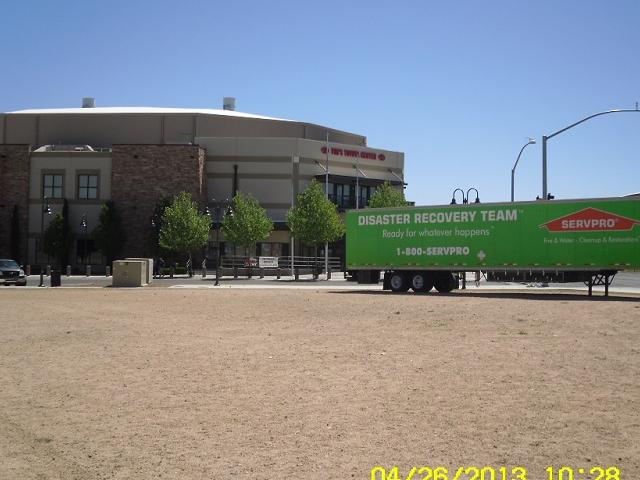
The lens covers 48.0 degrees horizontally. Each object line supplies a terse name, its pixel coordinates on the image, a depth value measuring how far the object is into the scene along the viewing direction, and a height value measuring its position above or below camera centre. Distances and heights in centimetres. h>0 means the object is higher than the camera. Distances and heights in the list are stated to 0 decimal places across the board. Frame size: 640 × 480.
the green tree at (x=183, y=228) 5984 +278
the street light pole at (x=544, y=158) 3418 +538
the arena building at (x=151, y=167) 6625 +917
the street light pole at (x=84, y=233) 6694 +247
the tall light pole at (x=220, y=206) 6436 +533
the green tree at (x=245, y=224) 6116 +327
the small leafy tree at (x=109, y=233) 6391 +244
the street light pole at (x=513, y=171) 4219 +569
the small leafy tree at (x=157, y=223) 6406 +336
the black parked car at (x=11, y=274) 4069 -92
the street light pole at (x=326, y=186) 6725 +760
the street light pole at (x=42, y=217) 6450 +376
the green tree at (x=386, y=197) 6564 +629
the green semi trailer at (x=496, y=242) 2881 +111
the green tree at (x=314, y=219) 6019 +379
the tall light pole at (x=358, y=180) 7238 +860
